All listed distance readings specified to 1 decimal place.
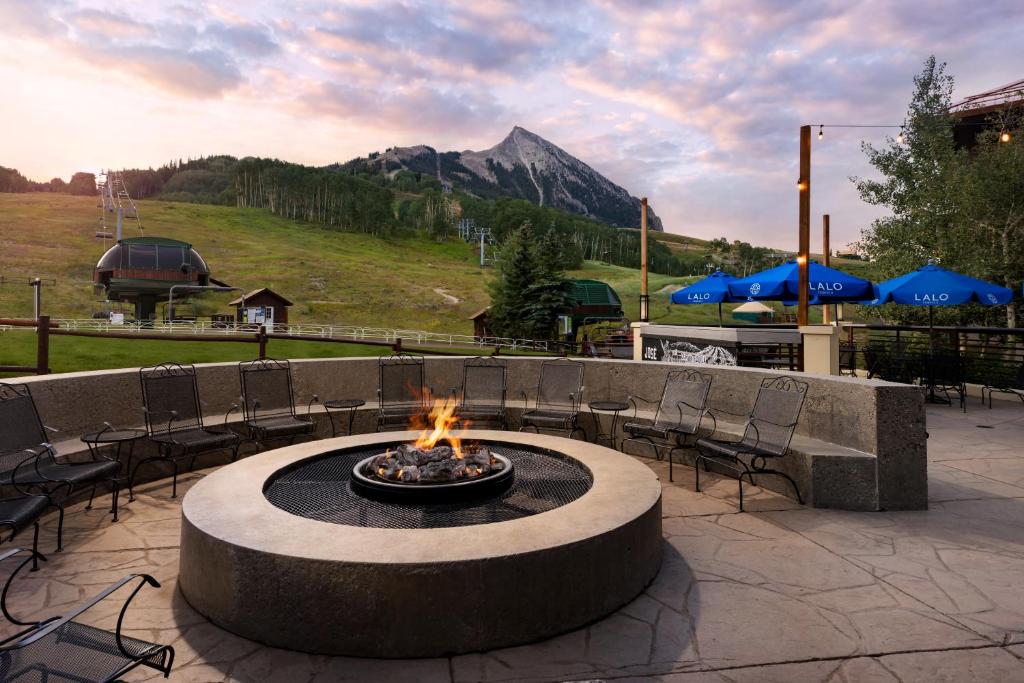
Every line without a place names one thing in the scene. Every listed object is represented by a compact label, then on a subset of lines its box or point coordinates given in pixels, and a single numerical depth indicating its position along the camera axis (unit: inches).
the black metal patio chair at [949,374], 428.1
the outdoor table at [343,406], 307.3
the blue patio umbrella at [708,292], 551.8
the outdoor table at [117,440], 215.9
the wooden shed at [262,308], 1743.4
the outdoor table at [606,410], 292.5
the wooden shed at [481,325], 1883.6
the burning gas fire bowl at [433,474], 169.9
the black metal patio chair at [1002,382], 438.3
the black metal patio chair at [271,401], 279.7
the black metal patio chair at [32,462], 180.7
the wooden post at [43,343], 282.6
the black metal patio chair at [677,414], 263.4
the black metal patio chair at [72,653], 82.4
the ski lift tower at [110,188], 2475.5
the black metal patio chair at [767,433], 217.5
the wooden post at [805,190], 357.1
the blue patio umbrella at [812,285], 423.5
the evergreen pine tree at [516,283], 1610.5
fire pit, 117.3
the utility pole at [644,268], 609.1
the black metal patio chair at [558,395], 306.2
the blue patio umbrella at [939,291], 422.3
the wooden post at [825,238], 750.7
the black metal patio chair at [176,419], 241.8
